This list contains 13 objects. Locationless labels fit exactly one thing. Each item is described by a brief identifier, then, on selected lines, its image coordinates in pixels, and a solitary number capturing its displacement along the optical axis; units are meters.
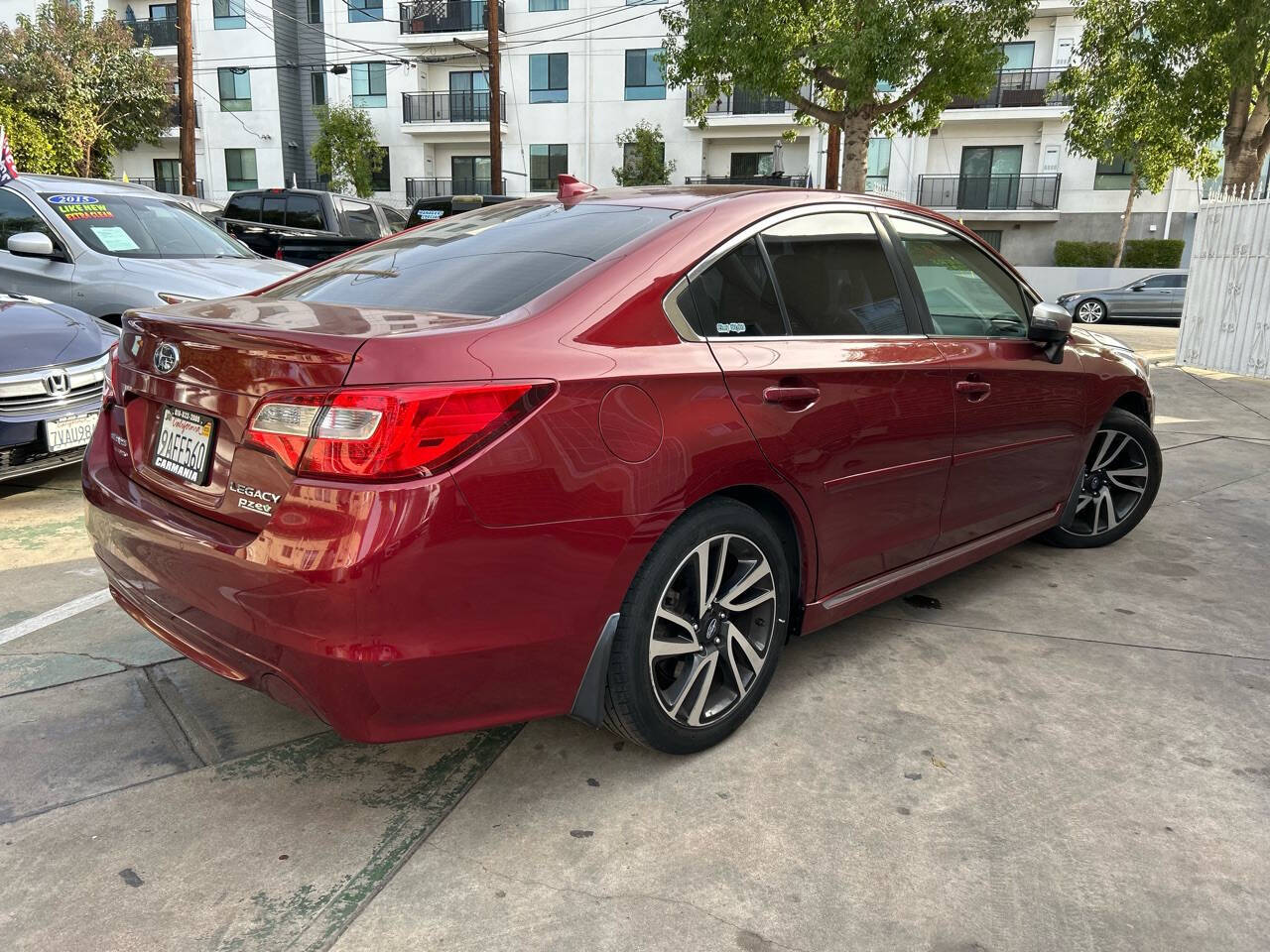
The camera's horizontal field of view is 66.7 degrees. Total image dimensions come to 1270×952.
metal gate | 10.87
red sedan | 2.04
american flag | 7.53
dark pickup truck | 12.69
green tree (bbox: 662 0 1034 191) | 14.37
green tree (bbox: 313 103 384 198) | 32.25
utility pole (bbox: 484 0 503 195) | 23.03
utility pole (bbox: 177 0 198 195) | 19.78
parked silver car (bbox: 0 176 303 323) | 6.72
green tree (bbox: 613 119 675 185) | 31.14
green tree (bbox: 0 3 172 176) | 29.92
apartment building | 31.61
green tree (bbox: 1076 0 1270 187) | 11.01
